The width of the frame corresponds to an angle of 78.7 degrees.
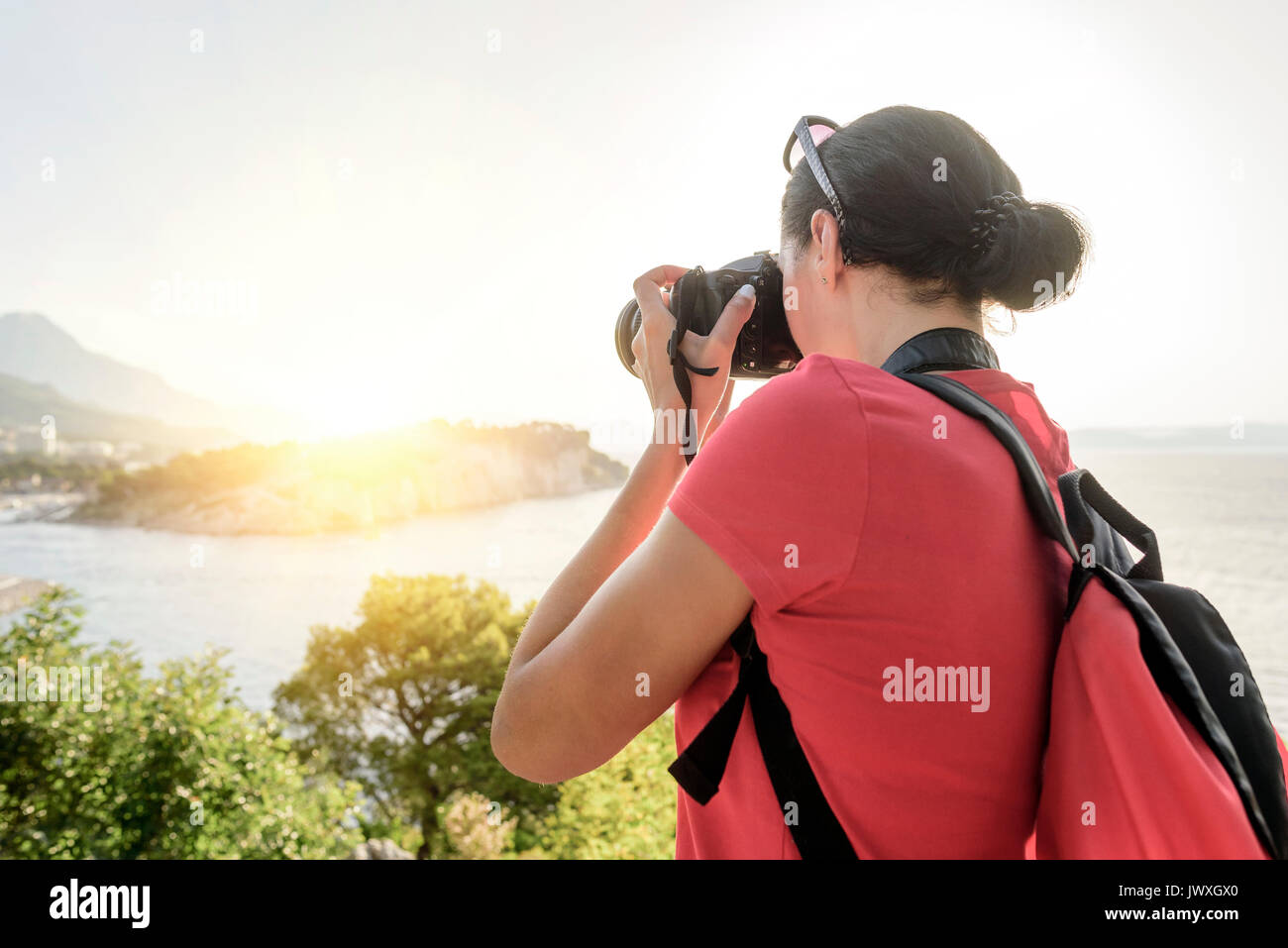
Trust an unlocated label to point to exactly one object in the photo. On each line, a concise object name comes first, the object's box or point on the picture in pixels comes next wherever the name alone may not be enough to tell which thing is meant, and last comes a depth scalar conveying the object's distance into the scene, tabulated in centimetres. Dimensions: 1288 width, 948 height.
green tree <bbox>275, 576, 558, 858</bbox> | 740
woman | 56
